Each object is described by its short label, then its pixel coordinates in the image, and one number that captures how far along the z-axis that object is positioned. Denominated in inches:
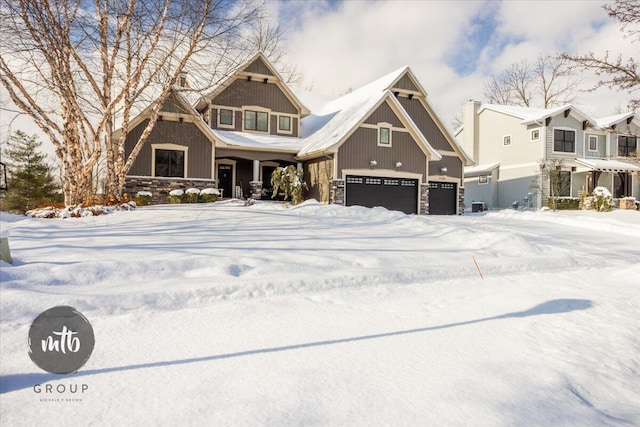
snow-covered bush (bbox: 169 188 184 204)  670.5
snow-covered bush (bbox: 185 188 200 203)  676.1
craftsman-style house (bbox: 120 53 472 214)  701.9
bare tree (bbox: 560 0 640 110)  449.7
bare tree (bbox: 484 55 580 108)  1489.9
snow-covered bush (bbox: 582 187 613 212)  872.4
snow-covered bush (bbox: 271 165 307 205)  721.0
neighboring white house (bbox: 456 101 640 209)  999.6
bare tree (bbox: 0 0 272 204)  501.7
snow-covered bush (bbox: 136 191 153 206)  637.1
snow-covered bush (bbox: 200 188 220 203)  681.6
